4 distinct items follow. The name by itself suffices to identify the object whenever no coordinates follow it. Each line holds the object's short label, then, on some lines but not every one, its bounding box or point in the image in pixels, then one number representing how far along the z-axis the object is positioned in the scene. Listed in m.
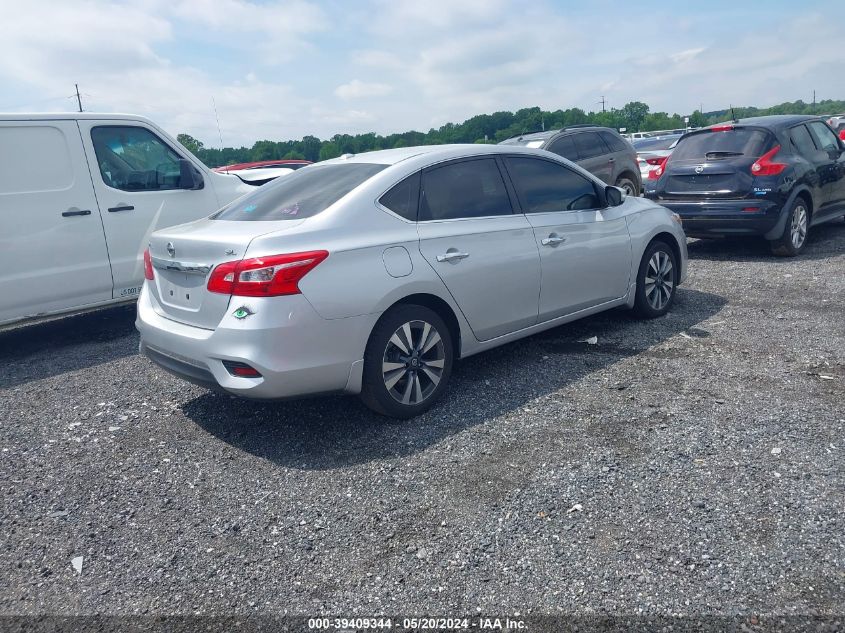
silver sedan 3.91
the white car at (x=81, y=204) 6.26
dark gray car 11.86
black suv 8.65
